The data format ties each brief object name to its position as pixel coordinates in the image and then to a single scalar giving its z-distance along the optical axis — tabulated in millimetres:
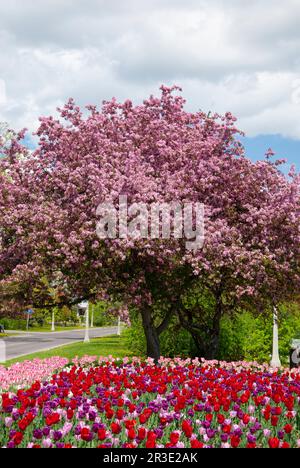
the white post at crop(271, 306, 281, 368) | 21922
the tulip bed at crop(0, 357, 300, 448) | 6027
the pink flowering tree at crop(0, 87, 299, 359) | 15117
